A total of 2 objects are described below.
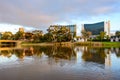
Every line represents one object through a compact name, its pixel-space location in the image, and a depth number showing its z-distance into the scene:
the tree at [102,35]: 50.07
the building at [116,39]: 51.19
